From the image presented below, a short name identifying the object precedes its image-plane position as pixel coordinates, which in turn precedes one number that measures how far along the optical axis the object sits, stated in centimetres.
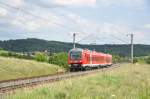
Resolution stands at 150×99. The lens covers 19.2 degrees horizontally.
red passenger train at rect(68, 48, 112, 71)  5731
